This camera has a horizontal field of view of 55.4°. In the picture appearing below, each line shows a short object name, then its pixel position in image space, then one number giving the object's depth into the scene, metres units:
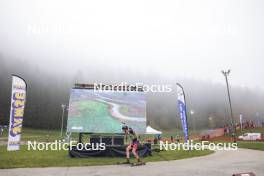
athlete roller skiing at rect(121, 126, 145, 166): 12.37
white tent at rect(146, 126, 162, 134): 37.58
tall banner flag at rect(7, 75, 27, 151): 12.13
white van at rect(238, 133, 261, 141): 44.14
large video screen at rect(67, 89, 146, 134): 17.92
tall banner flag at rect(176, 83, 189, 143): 19.00
